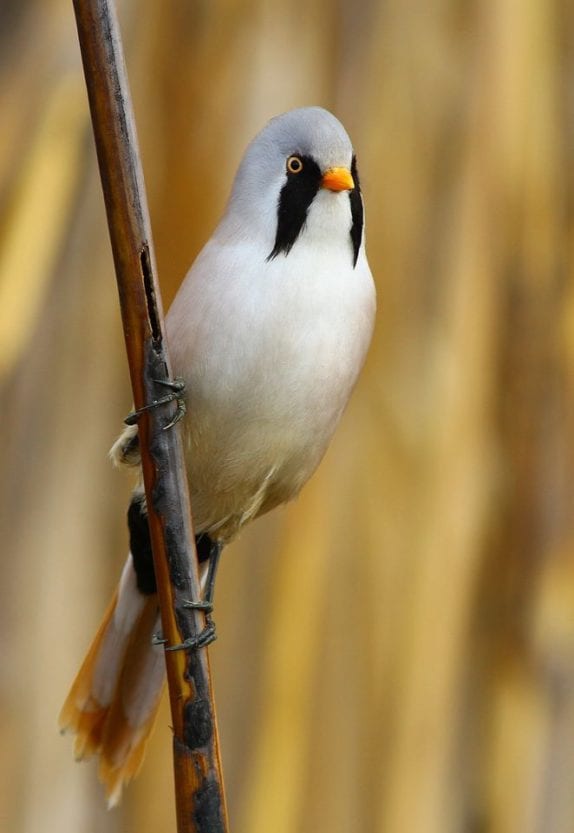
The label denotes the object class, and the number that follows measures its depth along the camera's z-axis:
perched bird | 2.48
